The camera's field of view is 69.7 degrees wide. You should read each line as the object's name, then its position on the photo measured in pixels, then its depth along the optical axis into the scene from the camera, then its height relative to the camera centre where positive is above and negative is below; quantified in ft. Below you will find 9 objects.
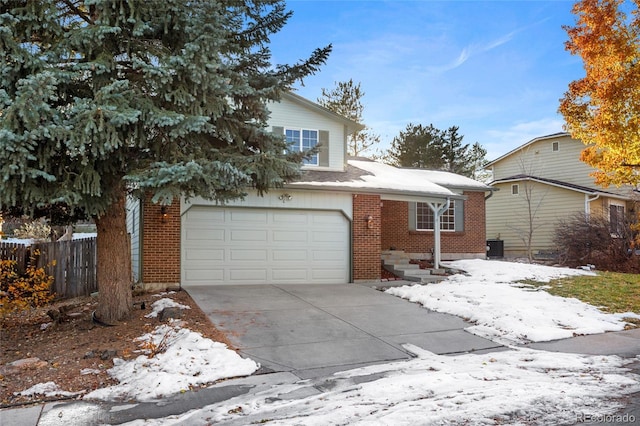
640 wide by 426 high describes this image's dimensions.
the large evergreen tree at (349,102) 102.89 +28.01
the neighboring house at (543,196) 68.80 +4.66
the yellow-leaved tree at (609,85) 34.81 +11.09
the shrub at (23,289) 28.81 -4.37
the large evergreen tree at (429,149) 112.36 +19.21
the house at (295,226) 35.70 +0.05
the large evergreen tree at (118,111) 18.65 +5.07
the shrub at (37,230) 73.41 -0.55
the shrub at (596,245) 53.11 -2.22
